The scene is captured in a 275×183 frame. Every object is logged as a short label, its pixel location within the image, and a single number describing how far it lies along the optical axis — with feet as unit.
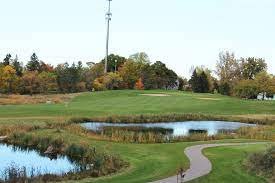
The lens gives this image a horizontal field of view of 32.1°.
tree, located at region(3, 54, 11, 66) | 405.80
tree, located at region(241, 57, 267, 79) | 425.03
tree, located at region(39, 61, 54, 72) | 439.30
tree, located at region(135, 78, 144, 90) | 398.83
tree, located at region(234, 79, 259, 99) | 335.40
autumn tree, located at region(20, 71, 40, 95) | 340.80
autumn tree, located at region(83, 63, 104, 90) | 406.29
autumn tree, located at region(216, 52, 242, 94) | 439.63
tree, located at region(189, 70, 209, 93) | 402.93
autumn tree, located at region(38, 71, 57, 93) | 345.92
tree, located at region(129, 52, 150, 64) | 490.49
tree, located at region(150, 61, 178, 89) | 424.46
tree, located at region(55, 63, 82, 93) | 379.14
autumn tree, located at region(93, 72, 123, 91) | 380.99
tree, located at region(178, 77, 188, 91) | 461.37
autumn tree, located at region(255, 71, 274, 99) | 332.60
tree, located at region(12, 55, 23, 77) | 381.85
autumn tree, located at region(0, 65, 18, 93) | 328.08
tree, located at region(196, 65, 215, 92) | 416.99
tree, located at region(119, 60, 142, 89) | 409.69
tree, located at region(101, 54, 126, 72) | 483.51
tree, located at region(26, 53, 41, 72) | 428.97
